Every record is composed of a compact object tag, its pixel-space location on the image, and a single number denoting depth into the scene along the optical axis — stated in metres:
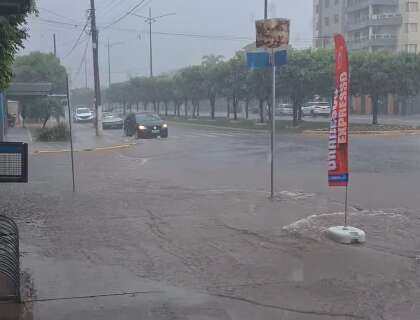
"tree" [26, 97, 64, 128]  42.58
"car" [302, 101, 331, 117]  60.84
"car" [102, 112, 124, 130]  49.19
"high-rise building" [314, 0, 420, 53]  80.38
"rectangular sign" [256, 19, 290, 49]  11.05
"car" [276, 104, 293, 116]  67.36
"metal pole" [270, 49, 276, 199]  11.33
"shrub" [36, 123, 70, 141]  29.89
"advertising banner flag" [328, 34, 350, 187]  8.01
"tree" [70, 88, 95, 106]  114.81
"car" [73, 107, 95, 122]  64.00
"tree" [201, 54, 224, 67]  118.12
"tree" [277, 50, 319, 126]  36.44
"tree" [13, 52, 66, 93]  44.16
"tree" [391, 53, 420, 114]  35.19
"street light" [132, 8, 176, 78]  74.32
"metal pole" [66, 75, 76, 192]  12.38
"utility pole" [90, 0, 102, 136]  34.94
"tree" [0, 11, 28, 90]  7.61
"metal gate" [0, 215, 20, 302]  5.69
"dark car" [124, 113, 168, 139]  32.78
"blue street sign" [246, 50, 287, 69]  11.34
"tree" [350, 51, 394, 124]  35.00
